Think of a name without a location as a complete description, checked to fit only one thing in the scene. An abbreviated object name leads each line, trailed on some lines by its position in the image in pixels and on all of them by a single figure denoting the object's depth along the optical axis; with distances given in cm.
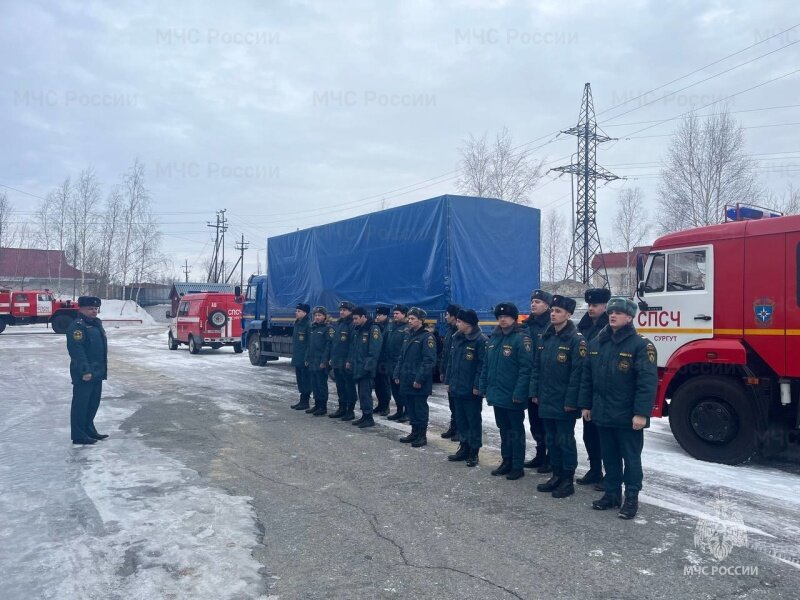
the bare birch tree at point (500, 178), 3525
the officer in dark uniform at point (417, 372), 759
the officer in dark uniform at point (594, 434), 600
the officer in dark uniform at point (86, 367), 765
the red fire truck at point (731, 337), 650
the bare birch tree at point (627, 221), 4266
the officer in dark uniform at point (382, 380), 950
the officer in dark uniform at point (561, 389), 561
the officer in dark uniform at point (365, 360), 884
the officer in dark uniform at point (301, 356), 1037
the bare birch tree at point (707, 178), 2855
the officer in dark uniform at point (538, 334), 648
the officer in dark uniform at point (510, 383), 609
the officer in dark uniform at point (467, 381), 675
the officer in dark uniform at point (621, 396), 496
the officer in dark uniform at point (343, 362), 944
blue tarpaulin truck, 1141
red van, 2177
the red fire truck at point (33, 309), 3180
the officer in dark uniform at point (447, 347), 794
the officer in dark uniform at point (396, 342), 900
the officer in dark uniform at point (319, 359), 985
